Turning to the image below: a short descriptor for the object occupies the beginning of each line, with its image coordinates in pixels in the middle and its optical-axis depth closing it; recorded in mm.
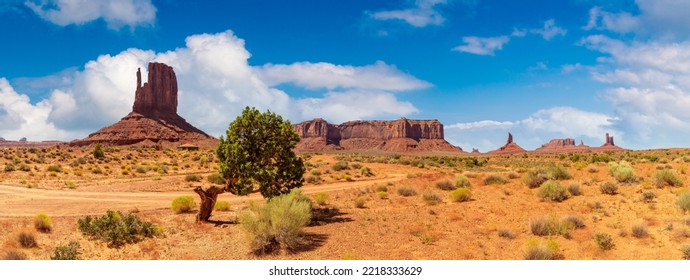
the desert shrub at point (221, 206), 24781
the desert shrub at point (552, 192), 22016
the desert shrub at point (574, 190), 22719
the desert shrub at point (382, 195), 28138
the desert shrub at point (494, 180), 30080
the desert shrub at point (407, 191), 28375
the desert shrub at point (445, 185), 29562
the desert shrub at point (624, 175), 24438
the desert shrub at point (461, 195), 24500
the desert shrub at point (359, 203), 24984
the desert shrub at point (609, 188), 22203
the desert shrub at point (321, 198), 26438
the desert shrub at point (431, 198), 24575
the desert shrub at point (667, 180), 22328
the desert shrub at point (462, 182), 29809
